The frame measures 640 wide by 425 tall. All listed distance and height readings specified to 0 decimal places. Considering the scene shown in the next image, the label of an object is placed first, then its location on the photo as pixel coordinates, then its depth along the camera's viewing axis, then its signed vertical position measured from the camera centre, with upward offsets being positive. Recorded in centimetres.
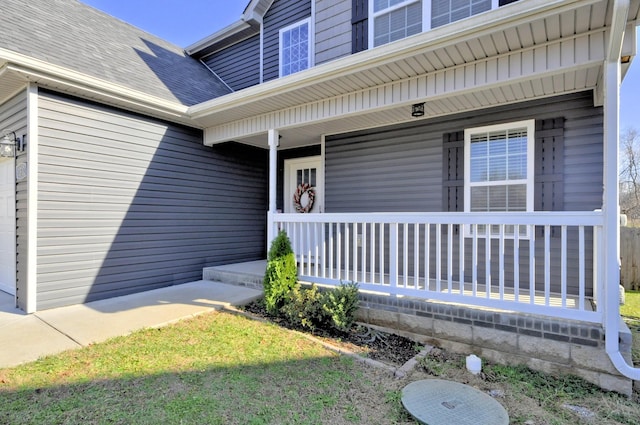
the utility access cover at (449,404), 236 -140
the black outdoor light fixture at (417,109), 445 +139
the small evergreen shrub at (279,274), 436 -77
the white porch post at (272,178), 503 +56
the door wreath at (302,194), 671 +37
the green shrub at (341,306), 378 -102
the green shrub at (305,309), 396 -112
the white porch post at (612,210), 274 +5
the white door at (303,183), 650 +62
